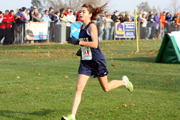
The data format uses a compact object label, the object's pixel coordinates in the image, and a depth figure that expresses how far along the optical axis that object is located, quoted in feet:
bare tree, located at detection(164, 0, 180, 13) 299.79
